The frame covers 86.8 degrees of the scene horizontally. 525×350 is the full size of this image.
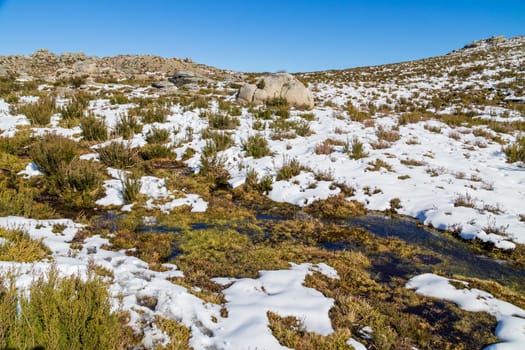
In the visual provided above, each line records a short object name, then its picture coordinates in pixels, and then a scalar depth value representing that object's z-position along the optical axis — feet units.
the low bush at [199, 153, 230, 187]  25.86
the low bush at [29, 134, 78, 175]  22.53
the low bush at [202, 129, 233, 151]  31.26
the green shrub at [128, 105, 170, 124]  38.88
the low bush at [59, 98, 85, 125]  37.45
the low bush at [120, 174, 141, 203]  20.81
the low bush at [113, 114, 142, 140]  32.81
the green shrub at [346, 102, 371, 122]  47.39
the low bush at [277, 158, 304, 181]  25.95
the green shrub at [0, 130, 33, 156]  26.35
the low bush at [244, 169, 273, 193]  24.85
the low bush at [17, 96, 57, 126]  34.78
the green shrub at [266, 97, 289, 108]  54.24
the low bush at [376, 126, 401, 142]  36.14
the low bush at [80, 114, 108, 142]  31.40
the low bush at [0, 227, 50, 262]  10.66
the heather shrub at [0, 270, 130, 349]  6.20
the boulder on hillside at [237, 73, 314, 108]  56.08
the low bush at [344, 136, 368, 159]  29.99
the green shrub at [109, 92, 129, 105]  48.67
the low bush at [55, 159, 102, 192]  20.84
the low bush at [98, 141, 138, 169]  25.73
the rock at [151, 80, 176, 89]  69.62
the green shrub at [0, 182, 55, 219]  15.81
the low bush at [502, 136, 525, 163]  29.84
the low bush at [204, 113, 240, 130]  38.68
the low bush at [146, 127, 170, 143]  32.48
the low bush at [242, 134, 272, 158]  30.48
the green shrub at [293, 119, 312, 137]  38.18
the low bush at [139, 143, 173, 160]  29.48
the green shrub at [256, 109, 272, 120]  44.84
